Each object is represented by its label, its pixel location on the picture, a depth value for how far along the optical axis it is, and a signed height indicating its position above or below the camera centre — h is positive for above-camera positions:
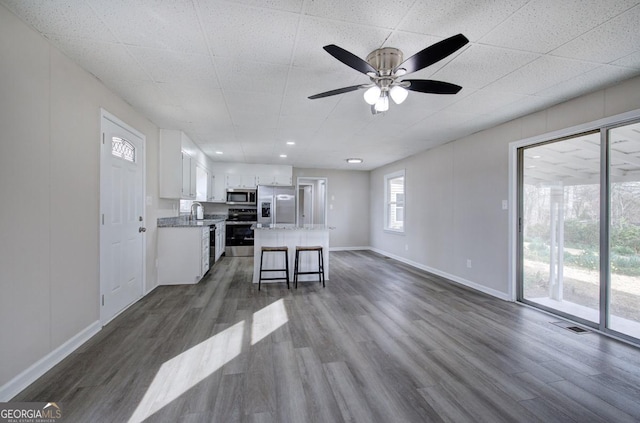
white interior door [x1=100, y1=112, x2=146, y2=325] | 2.72 -0.10
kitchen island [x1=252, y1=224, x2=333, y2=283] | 4.53 -0.57
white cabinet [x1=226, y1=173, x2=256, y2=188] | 6.99 +0.73
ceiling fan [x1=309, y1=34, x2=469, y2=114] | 1.88 +0.96
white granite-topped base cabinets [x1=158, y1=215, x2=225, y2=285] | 4.19 -0.68
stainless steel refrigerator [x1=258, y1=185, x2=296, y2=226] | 7.02 +0.13
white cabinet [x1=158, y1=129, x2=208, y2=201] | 4.15 +0.70
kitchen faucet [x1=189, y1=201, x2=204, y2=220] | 6.15 -0.09
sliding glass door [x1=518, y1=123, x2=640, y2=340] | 2.58 -0.19
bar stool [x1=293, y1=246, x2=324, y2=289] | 4.27 -0.85
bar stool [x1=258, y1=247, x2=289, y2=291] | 4.22 -0.70
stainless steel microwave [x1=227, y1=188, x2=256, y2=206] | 6.99 +0.33
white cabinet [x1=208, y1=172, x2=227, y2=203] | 6.84 +0.55
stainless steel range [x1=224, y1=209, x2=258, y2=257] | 6.81 -0.75
